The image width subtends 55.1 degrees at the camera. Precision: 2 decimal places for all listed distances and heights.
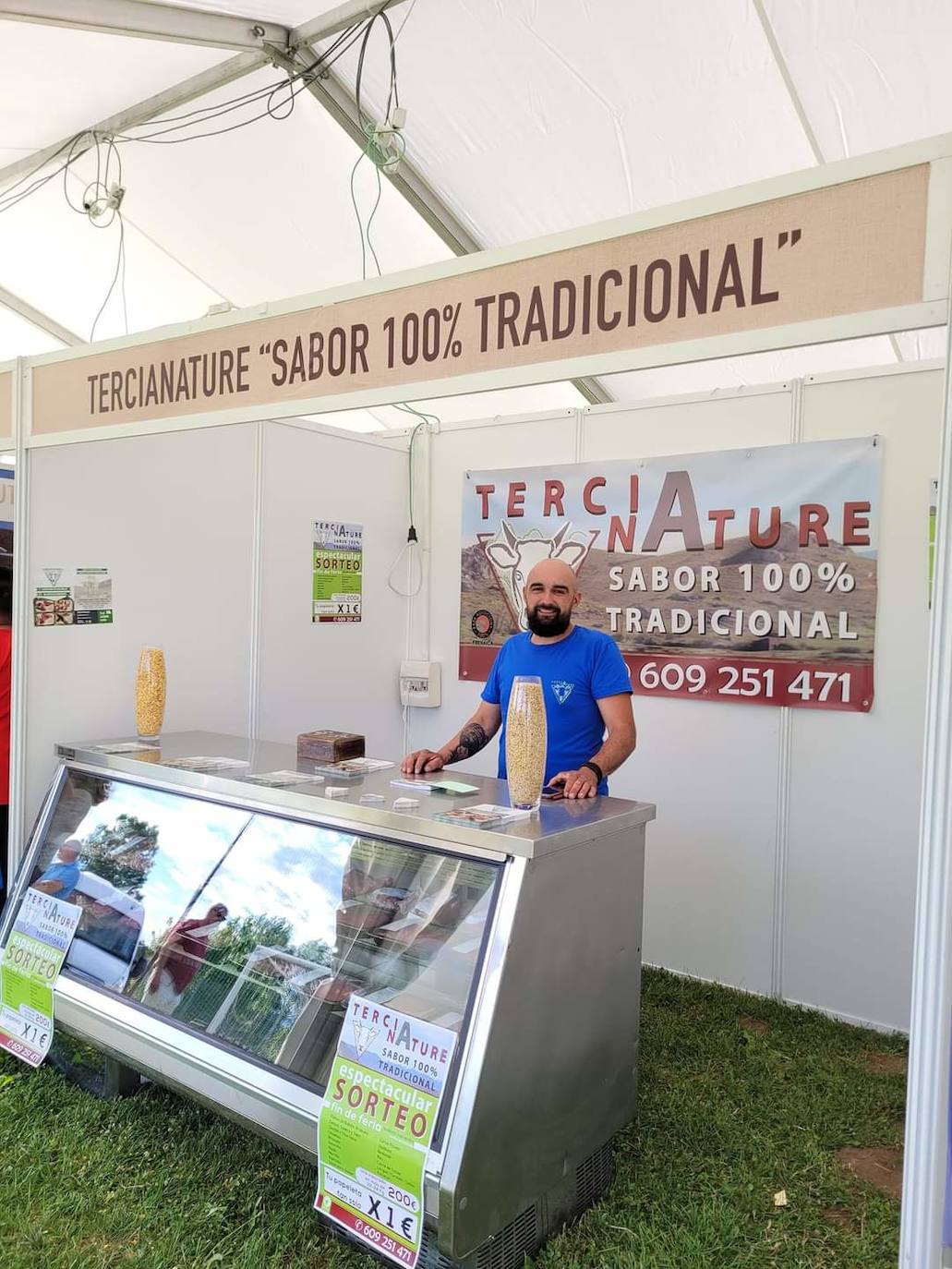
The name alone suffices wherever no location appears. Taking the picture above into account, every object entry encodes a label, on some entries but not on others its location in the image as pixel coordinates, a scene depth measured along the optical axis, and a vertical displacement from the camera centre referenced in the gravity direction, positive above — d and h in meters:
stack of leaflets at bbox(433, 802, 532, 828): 1.98 -0.45
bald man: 2.81 -0.19
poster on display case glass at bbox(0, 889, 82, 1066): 2.56 -1.06
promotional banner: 3.50 +0.26
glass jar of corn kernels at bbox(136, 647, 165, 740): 3.03 -0.27
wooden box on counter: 2.71 -0.40
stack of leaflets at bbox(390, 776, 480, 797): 2.35 -0.45
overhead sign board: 1.33 +0.57
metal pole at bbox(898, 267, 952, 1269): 1.18 -0.45
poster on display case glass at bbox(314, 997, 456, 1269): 1.75 -1.01
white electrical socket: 4.64 -0.35
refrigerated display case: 1.83 -0.83
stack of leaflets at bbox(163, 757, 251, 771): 2.59 -0.45
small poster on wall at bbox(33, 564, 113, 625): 2.97 +0.03
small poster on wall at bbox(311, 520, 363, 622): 4.20 +0.19
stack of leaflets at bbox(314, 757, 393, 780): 2.52 -0.44
